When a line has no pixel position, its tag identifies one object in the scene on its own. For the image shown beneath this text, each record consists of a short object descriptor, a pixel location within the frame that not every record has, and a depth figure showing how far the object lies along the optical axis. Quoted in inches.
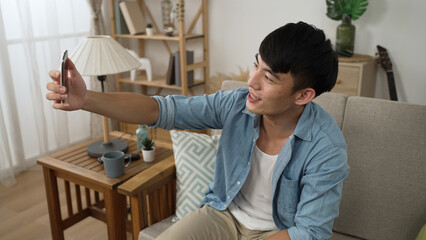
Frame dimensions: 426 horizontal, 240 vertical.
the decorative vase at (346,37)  100.4
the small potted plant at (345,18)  99.3
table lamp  69.1
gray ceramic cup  65.6
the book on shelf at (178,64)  125.2
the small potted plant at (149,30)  131.6
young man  44.6
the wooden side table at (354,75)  95.4
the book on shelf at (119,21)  134.3
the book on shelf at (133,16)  132.4
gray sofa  57.1
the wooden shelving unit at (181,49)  123.6
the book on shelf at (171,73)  126.6
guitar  99.8
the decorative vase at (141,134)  76.6
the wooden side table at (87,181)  66.4
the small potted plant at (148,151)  72.5
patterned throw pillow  64.2
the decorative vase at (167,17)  127.4
